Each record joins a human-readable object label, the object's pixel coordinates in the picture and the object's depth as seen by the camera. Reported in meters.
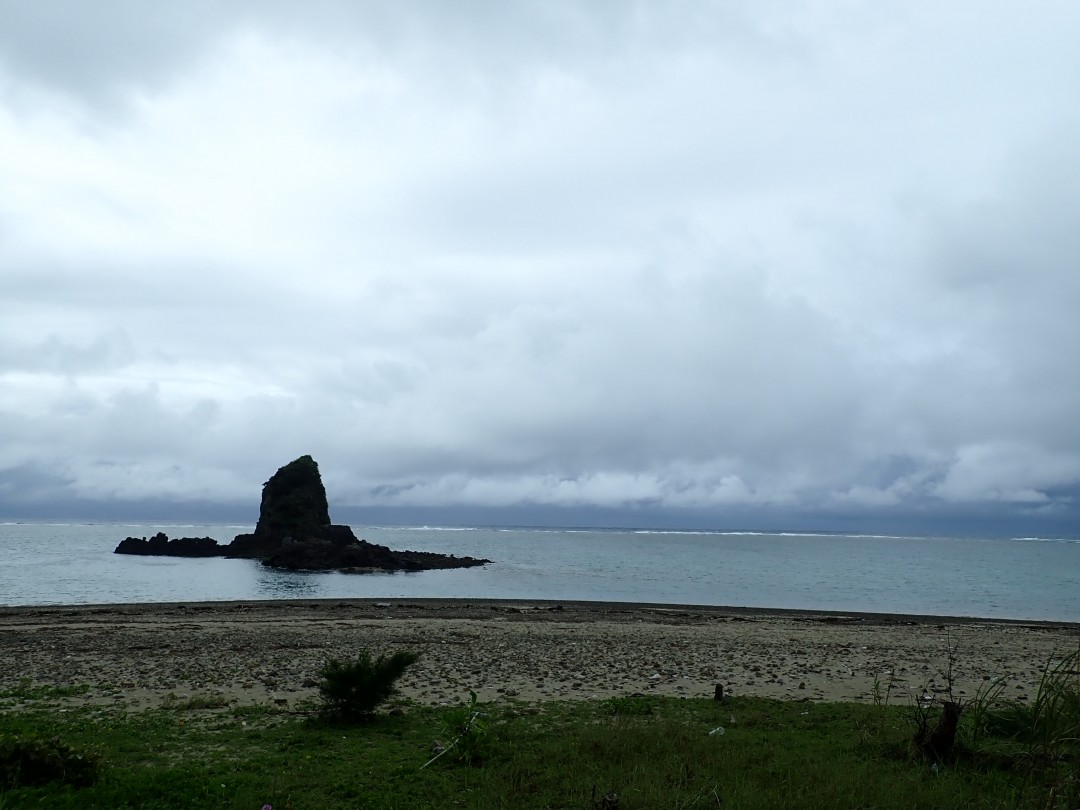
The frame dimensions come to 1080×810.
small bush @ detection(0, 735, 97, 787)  8.50
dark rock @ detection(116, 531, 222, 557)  137.38
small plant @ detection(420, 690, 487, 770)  10.85
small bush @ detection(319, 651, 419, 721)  13.16
